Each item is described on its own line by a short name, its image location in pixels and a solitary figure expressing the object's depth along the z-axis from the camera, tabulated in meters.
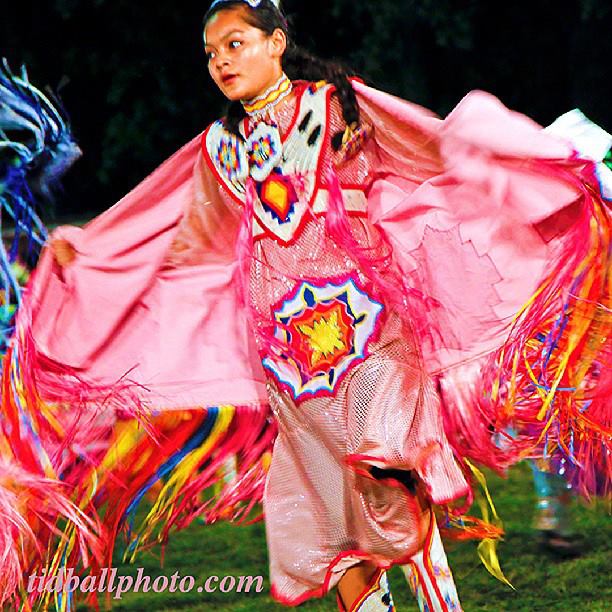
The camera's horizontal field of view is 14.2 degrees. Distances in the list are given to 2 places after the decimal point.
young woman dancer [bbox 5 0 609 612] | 5.32
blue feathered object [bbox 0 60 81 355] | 5.84
